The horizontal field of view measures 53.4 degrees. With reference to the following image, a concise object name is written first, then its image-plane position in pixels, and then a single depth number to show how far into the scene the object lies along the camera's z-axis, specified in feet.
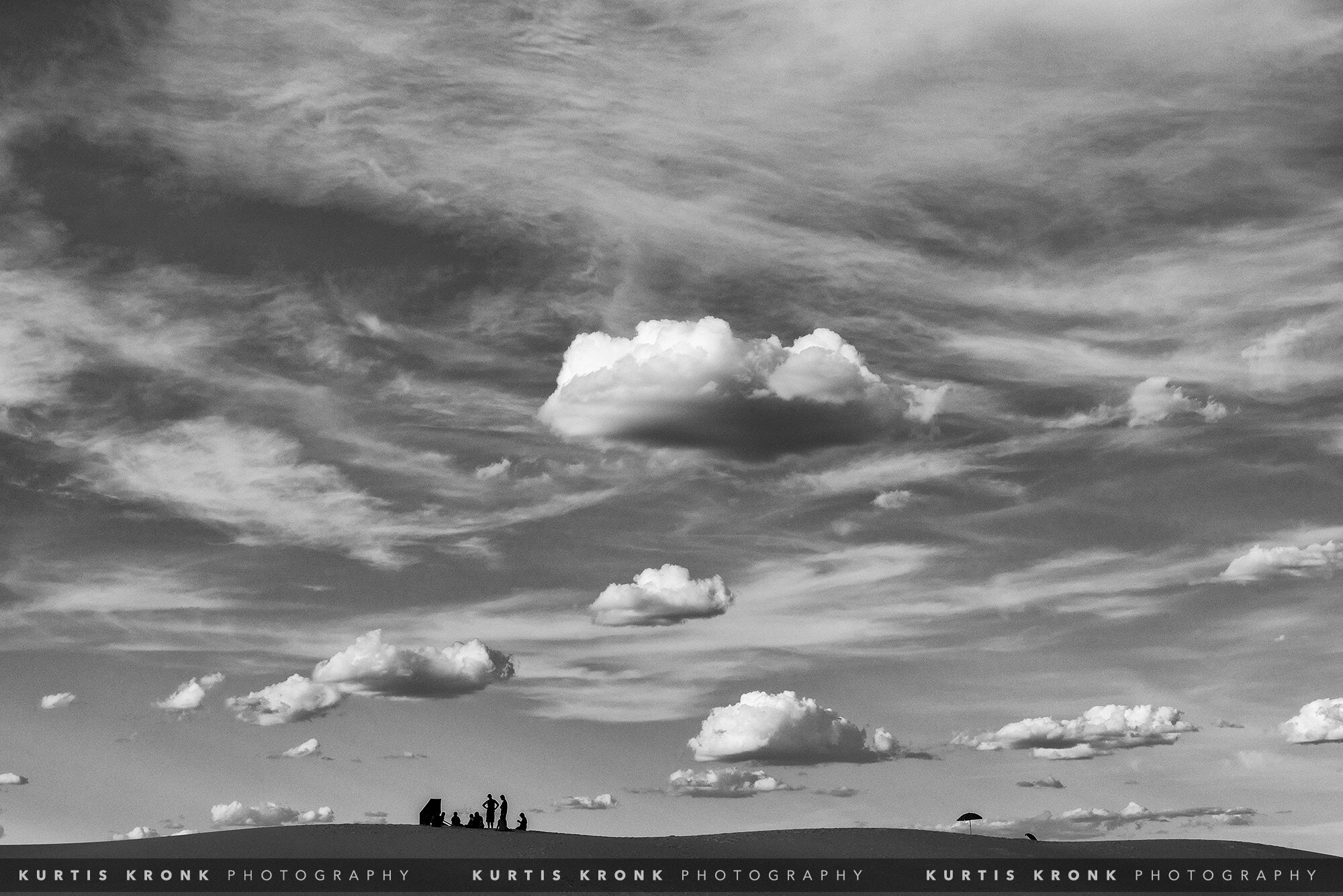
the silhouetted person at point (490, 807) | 375.86
